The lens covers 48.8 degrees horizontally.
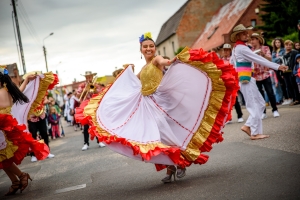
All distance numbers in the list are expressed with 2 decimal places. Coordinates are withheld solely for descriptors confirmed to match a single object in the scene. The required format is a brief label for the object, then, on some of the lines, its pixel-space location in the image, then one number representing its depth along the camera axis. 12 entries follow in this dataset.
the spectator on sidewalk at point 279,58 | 10.45
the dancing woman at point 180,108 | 4.26
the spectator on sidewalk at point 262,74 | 7.88
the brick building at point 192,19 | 40.82
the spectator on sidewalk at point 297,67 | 9.73
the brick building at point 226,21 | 29.70
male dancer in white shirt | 6.23
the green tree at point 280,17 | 20.50
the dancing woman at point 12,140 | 4.76
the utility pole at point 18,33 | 21.10
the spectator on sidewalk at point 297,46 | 10.32
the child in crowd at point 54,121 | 14.69
